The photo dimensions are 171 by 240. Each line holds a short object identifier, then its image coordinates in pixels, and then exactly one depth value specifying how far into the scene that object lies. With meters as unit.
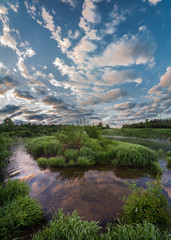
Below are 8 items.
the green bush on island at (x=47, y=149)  10.62
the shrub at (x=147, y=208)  2.69
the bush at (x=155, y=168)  6.79
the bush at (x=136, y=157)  7.49
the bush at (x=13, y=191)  3.74
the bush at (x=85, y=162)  7.88
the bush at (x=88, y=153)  8.66
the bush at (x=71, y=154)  8.77
